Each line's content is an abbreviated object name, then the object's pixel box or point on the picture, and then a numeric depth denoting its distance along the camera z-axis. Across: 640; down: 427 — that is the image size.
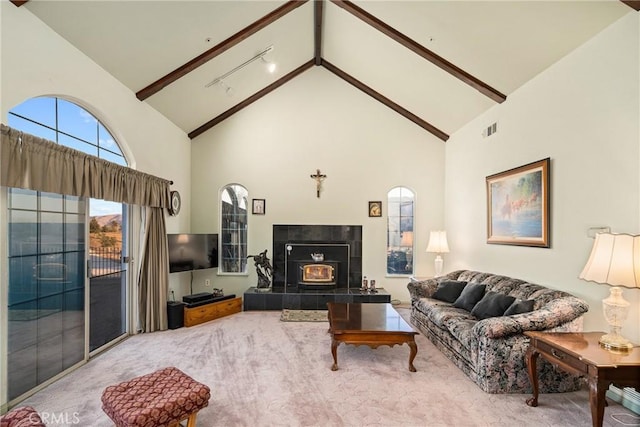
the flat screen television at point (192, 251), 5.01
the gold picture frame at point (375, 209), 6.28
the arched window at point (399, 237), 6.33
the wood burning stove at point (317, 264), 6.02
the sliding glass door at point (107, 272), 3.63
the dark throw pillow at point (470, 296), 4.04
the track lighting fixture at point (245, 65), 4.85
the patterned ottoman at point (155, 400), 1.92
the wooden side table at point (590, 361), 2.06
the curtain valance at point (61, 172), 2.40
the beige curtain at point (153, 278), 4.48
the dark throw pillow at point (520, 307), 3.17
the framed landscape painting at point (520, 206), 3.60
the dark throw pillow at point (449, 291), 4.47
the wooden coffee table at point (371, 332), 3.28
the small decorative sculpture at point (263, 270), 5.81
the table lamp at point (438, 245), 5.57
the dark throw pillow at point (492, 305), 3.47
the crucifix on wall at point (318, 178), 6.22
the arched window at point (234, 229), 6.29
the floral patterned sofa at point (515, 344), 2.82
